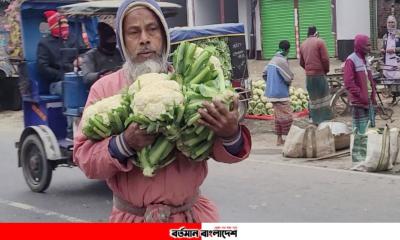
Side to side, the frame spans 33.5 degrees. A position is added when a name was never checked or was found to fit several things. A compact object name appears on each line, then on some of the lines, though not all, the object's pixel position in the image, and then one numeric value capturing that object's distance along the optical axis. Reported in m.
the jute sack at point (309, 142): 9.63
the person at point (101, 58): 7.51
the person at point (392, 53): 13.47
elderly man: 2.54
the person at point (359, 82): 9.30
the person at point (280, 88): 11.27
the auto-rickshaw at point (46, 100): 7.76
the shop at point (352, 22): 21.05
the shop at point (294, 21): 23.11
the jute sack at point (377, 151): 8.23
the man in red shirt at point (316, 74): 11.93
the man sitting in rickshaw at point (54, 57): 8.28
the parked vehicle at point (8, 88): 17.62
